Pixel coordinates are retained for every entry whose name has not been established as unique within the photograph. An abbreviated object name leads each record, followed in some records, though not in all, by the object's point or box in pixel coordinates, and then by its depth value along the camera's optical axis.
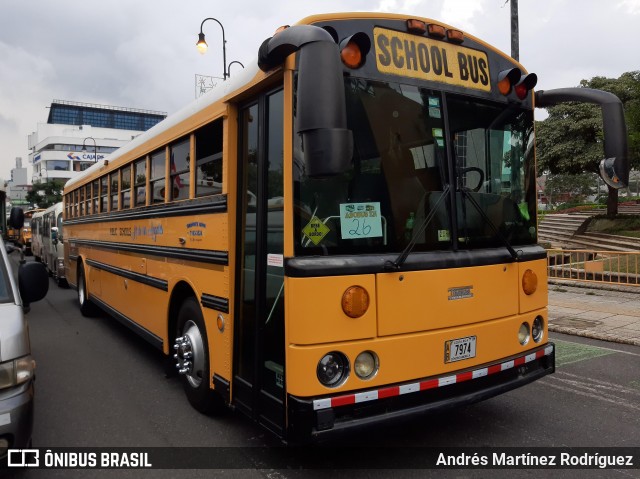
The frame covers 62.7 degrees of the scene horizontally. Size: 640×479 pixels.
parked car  3.10
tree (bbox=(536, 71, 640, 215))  24.72
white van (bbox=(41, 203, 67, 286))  14.45
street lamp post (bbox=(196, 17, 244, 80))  15.01
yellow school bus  3.08
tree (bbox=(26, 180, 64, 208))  61.66
